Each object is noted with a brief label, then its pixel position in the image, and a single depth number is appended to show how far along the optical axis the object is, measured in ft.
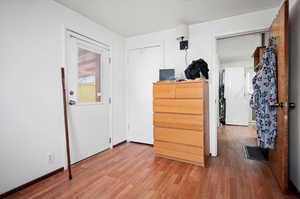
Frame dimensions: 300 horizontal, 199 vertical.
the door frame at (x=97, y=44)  6.98
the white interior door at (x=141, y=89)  10.14
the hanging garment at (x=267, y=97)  5.77
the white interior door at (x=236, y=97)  16.81
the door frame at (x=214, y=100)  8.34
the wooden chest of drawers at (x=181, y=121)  7.11
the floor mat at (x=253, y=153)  8.22
